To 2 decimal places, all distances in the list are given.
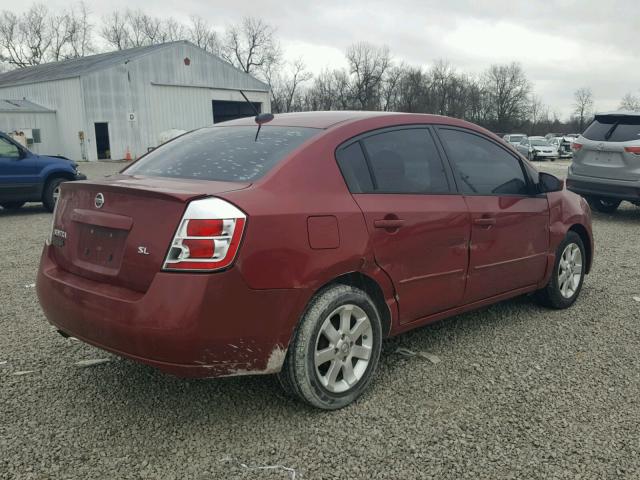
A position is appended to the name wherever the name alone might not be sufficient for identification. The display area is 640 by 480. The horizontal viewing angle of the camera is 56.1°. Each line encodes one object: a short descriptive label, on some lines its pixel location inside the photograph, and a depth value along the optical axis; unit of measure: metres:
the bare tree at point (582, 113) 93.25
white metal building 32.12
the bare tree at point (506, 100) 86.62
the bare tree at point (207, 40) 78.69
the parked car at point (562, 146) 39.97
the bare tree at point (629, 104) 78.74
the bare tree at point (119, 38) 77.35
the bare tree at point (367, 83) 77.06
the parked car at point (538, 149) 36.64
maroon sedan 2.72
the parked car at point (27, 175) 11.27
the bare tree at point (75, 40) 72.56
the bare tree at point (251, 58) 73.44
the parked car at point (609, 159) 9.74
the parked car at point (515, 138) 39.81
